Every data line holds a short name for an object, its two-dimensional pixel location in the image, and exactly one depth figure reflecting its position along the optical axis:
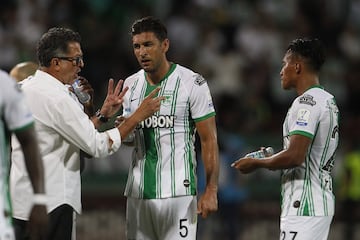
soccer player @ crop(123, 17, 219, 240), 15.27
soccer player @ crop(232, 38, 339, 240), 14.51
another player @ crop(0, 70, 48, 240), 11.44
